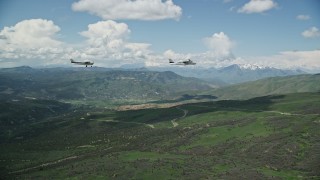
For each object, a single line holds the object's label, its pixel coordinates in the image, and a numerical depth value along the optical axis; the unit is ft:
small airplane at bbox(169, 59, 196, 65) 388.21
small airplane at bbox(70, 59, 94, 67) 352.49
